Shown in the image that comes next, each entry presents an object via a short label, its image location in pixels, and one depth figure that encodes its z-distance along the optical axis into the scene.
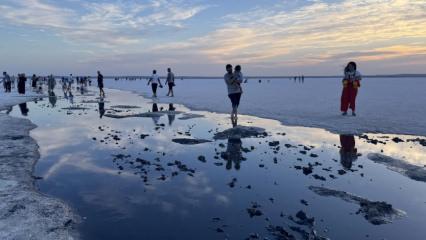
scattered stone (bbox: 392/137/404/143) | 13.99
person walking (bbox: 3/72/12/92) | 48.38
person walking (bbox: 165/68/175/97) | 35.57
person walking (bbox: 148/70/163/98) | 36.52
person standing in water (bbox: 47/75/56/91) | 46.93
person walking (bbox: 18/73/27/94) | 44.09
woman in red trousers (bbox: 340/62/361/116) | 20.53
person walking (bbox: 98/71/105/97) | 39.22
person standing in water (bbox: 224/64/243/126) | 17.25
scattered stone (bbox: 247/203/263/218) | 6.89
